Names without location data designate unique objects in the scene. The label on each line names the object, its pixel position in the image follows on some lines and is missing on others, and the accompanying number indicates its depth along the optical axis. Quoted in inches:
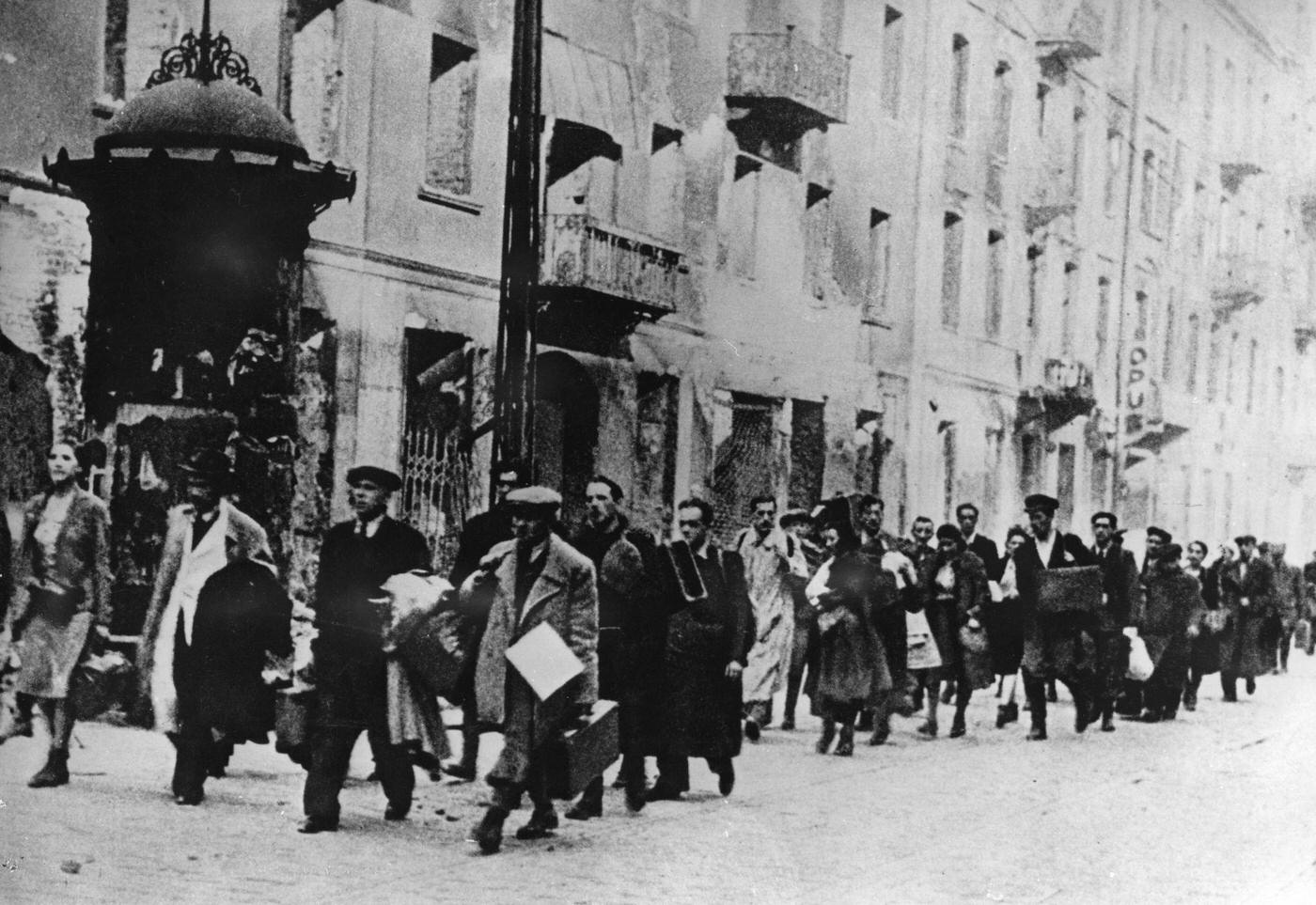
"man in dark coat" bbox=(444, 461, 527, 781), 382.6
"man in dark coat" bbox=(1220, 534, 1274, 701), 609.3
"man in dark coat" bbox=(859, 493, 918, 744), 504.7
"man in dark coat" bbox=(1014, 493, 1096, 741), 541.3
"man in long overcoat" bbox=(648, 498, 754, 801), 398.6
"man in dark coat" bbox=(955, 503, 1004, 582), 542.3
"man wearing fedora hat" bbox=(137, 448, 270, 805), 354.9
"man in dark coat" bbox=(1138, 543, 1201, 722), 602.5
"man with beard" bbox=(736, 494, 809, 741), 494.3
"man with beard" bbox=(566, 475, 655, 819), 384.5
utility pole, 407.5
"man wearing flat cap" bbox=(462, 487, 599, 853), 333.7
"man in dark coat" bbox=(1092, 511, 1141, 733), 553.0
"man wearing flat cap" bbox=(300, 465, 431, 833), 340.8
